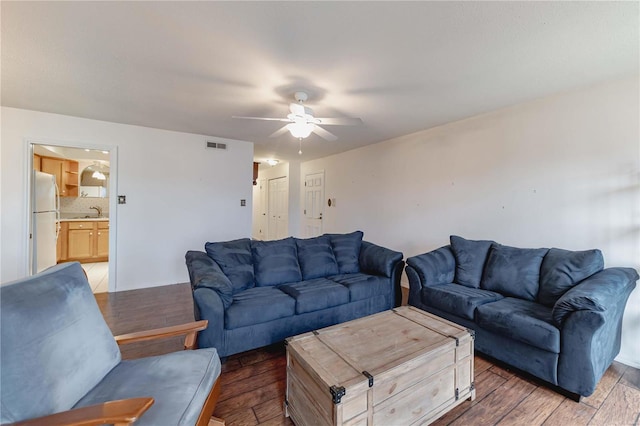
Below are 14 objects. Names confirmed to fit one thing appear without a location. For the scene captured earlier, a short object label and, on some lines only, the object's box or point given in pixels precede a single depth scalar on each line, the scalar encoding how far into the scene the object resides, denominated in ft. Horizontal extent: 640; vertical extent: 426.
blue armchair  3.10
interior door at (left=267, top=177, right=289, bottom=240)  23.27
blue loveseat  5.84
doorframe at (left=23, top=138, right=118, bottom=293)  11.27
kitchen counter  18.21
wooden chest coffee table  4.28
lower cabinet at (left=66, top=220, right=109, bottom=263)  18.06
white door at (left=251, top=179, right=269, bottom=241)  27.37
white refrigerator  11.76
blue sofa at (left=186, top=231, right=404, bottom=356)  7.11
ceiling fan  8.16
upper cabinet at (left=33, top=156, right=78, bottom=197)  17.52
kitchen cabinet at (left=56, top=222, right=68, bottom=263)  17.62
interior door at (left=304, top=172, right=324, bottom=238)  20.67
